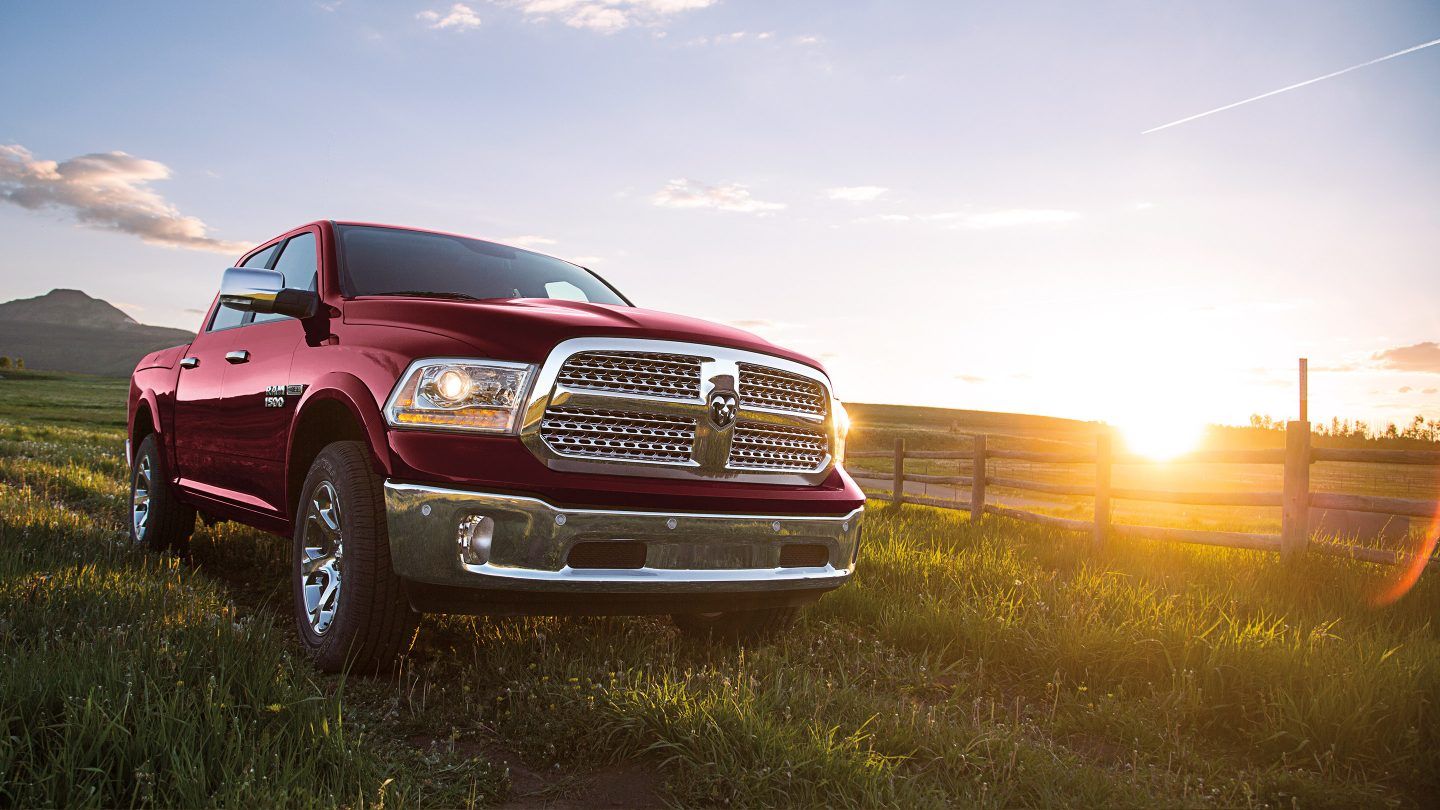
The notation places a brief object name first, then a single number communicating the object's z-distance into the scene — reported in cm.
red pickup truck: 314
